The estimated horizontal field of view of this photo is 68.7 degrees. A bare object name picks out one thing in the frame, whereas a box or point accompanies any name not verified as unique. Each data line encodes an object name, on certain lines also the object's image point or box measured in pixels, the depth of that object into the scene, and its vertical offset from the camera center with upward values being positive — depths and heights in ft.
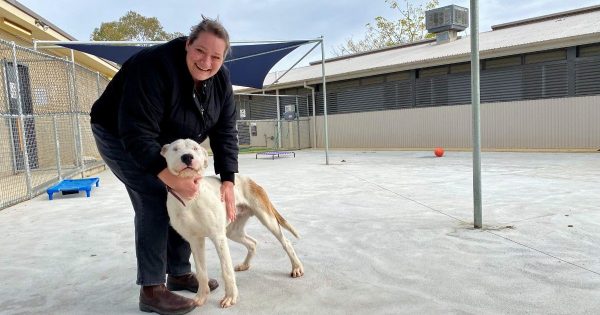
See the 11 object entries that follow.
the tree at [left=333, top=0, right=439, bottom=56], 101.35 +20.99
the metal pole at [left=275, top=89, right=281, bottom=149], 65.26 -0.36
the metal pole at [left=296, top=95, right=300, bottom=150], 63.72 +0.97
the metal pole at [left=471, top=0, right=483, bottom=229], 12.35 -0.18
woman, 6.91 +0.07
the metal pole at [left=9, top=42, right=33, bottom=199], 19.57 +0.30
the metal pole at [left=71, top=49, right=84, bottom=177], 28.56 +0.59
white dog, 6.85 -1.50
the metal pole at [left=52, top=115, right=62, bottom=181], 25.43 -0.76
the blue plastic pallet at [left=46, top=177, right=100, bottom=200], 20.87 -2.46
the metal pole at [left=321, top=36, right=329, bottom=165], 32.68 +5.39
